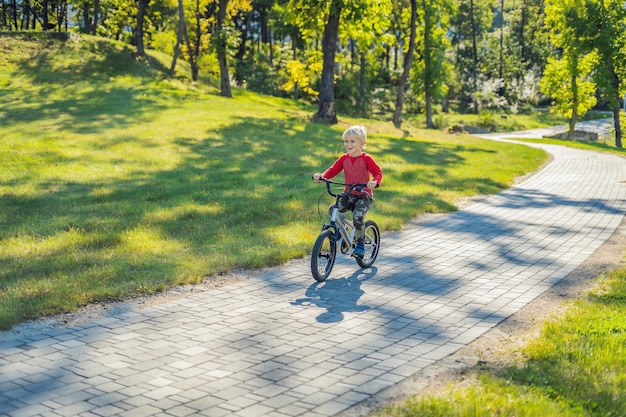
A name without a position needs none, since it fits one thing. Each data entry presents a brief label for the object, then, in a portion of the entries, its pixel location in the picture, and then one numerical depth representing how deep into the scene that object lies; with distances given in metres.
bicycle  7.55
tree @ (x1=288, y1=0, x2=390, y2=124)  27.27
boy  7.63
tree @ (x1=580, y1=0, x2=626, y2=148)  36.34
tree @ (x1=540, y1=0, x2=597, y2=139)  37.38
